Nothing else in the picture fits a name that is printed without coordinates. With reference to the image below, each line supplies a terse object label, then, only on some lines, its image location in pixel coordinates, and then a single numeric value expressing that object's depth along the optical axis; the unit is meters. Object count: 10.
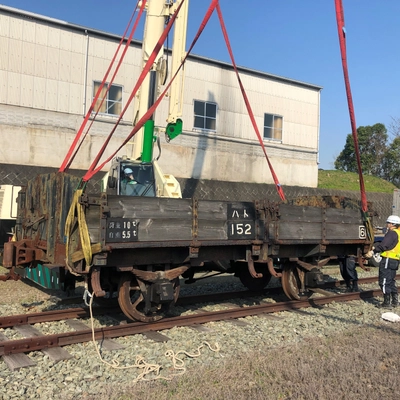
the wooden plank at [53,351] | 5.35
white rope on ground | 4.85
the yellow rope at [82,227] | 5.84
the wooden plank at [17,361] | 4.99
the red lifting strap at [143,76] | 6.98
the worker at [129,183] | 9.56
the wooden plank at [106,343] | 5.84
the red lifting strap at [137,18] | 11.95
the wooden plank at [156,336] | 6.25
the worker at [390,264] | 8.57
